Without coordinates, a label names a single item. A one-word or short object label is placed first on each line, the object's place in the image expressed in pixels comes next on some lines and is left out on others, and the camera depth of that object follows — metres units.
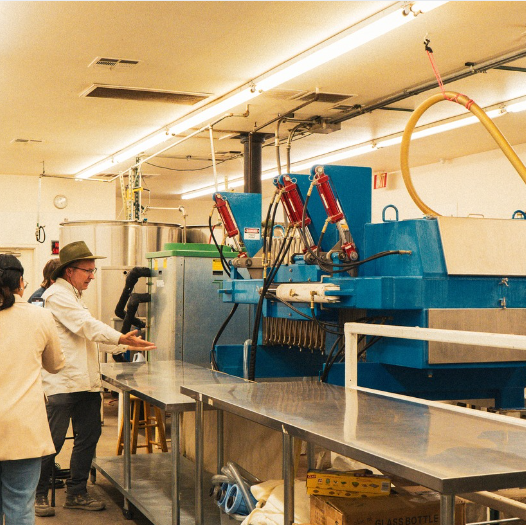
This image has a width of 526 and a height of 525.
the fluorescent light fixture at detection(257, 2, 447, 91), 4.88
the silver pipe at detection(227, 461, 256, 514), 3.50
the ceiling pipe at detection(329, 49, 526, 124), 6.00
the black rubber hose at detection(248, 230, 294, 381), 4.04
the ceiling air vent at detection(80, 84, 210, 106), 7.10
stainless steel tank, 8.78
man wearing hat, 4.48
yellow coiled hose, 3.69
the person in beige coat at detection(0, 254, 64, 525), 2.97
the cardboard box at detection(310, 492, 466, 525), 2.53
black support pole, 8.88
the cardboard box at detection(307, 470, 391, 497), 2.71
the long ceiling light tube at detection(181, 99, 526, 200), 7.59
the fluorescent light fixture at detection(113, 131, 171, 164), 9.09
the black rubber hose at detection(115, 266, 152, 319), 6.47
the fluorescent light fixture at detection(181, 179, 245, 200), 13.08
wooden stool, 5.46
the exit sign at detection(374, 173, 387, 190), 11.91
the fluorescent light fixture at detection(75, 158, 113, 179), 11.16
